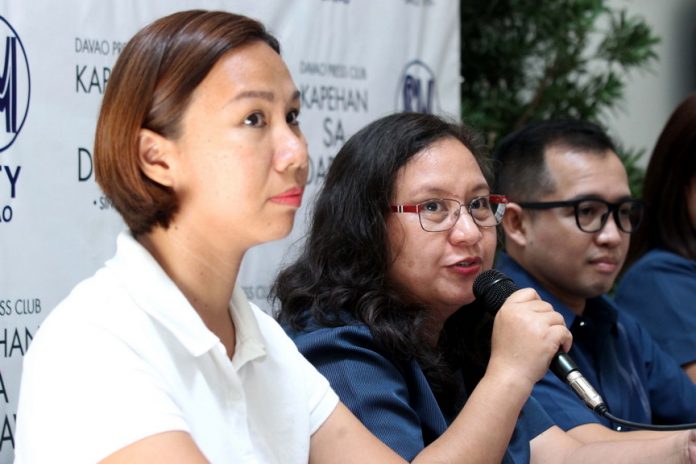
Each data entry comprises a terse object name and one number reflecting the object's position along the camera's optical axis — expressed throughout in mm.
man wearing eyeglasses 3012
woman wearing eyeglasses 2391
